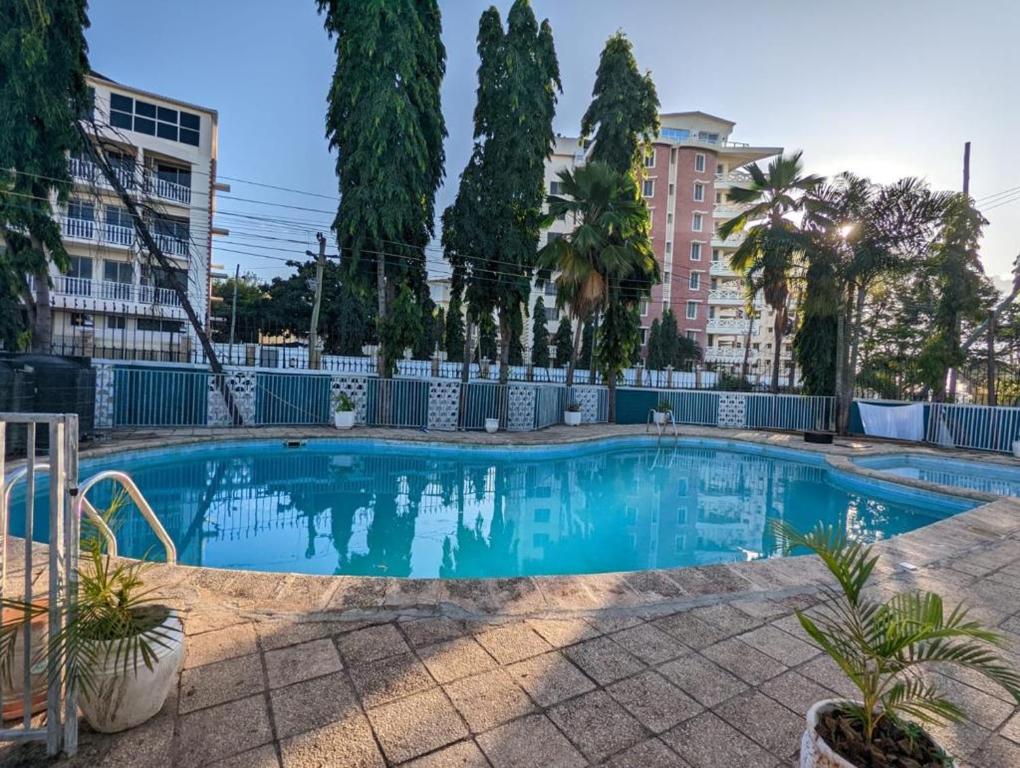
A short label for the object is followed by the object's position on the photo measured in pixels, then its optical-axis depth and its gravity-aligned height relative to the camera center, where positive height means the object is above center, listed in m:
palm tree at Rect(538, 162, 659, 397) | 14.05 +3.96
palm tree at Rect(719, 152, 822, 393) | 14.55 +4.92
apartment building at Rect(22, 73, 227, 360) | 21.02 +5.02
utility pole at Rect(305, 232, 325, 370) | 18.93 +3.34
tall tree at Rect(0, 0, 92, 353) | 9.49 +4.56
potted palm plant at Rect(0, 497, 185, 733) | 1.67 -1.07
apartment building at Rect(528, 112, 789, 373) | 34.81 +11.13
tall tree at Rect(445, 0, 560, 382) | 13.79 +5.95
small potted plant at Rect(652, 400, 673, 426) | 16.01 -1.10
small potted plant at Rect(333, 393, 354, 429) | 12.20 -1.23
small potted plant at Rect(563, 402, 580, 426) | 15.84 -1.35
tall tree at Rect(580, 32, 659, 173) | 15.88 +8.72
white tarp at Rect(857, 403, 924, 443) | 14.02 -0.93
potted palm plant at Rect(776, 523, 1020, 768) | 1.48 -0.93
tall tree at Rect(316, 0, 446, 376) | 11.31 +5.60
